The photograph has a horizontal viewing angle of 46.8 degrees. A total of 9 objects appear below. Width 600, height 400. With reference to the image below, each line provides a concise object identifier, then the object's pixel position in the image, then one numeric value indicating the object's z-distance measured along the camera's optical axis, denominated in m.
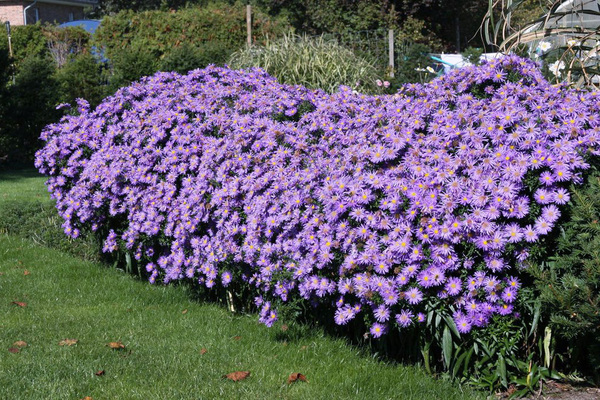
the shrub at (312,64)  9.59
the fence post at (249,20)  14.90
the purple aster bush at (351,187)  3.28
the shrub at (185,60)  12.84
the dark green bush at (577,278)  2.98
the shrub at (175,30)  17.08
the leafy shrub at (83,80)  14.87
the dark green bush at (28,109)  13.46
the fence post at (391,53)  12.41
